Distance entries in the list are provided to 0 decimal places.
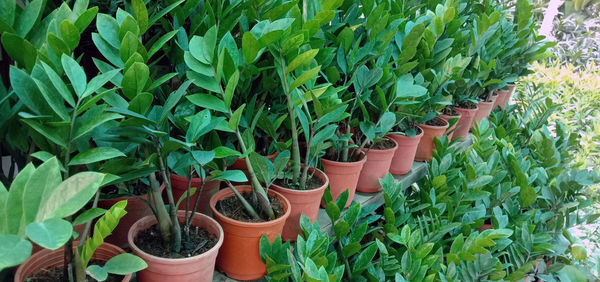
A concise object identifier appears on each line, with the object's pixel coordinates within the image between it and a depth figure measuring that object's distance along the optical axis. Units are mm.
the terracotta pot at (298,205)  1204
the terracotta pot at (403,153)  1729
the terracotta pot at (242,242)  1045
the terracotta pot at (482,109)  2443
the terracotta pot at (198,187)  1205
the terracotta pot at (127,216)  1112
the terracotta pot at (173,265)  866
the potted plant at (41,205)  437
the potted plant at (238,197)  856
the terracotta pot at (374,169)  1560
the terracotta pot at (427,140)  1901
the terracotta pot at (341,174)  1394
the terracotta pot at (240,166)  1287
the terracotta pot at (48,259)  788
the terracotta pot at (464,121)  2258
